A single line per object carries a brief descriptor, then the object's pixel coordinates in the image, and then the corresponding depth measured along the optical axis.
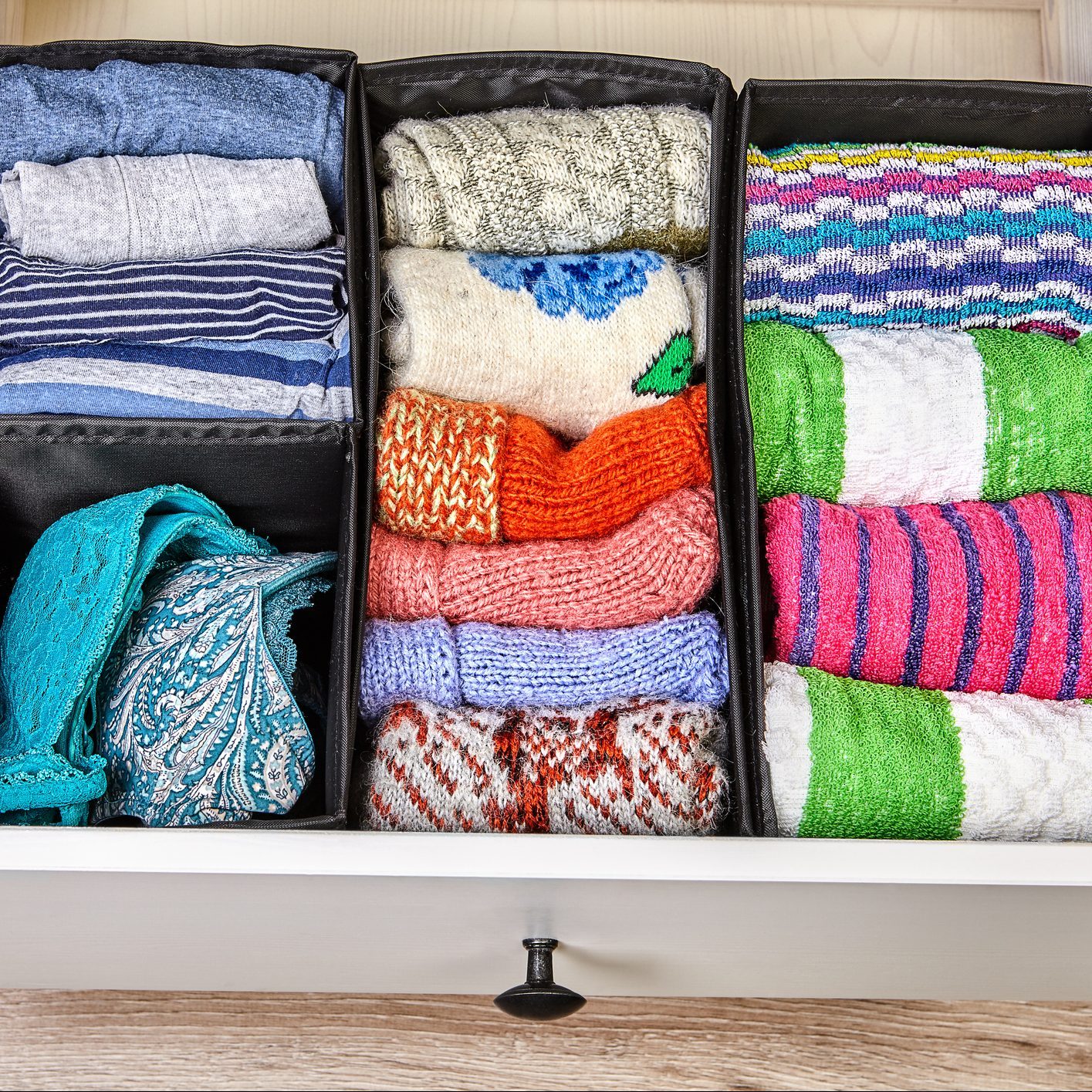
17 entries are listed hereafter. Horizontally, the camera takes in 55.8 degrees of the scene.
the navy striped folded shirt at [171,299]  0.69
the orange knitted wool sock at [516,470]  0.68
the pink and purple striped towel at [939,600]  0.67
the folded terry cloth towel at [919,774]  0.64
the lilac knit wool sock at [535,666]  0.67
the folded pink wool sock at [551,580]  0.68
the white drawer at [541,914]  0.55
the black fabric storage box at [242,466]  0.67
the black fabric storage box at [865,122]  0.67
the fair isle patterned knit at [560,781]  0.64
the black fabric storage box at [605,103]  0.67
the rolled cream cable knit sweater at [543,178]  0.71
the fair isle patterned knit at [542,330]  0.69
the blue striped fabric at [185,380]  0.68
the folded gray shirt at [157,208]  0.70
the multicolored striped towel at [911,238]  0.72
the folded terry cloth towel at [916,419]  0.69
